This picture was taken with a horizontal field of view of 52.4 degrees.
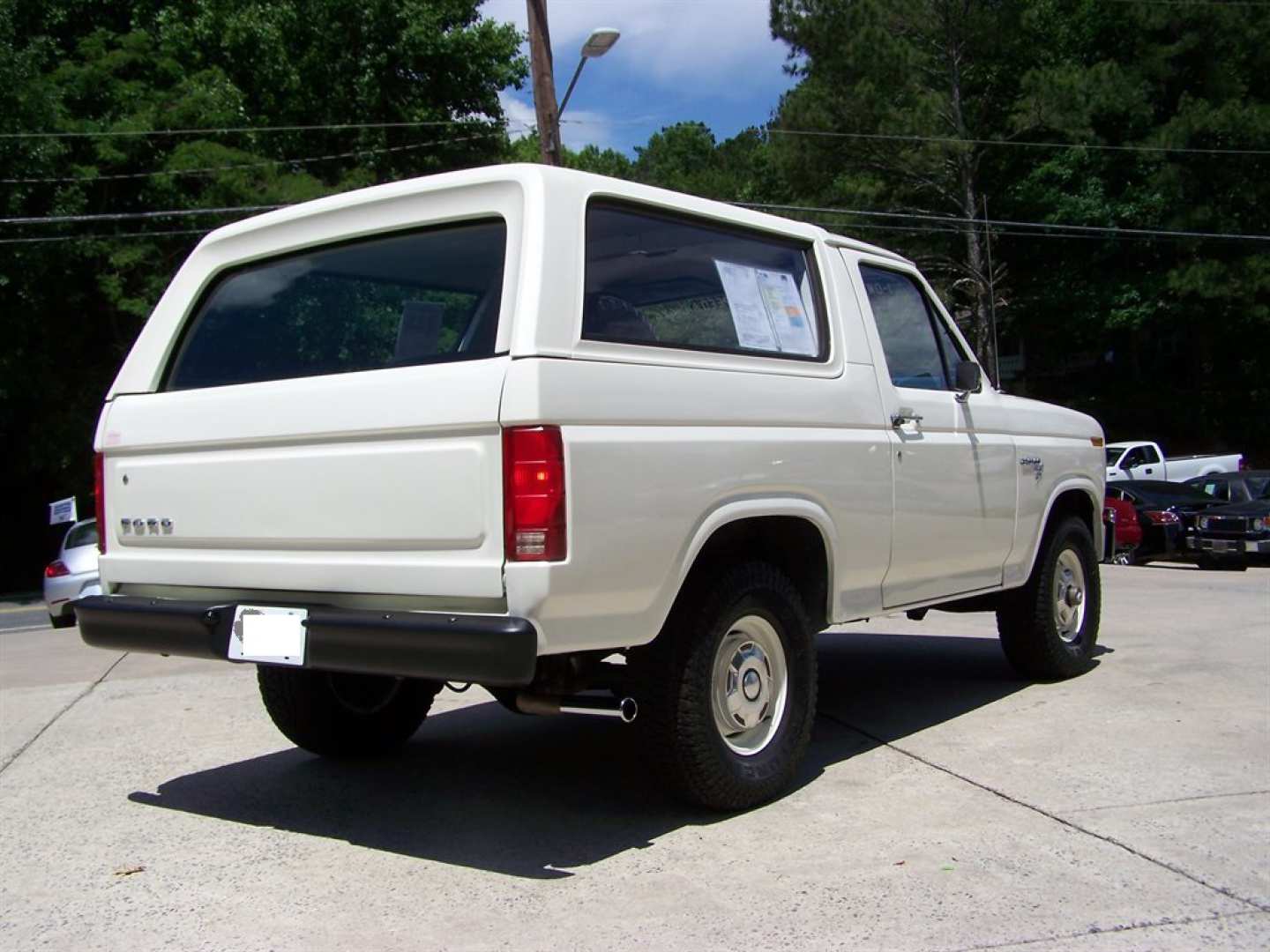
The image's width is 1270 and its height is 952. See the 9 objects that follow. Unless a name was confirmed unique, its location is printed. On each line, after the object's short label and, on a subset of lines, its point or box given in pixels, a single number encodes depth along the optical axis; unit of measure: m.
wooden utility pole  16.69
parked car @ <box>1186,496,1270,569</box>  17.70
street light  15.69
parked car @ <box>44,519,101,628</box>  15.43
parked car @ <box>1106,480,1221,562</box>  19.14
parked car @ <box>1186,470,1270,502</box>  20.41
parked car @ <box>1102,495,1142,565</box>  18.97
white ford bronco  3.89
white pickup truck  30.16
